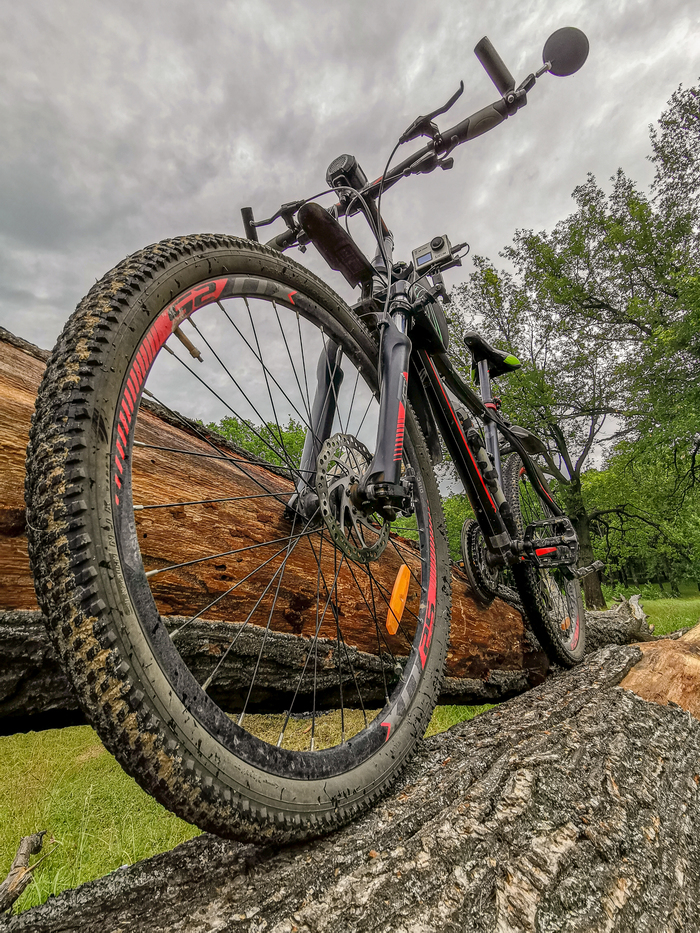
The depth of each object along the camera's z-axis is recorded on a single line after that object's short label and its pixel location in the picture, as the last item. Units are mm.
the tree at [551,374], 8403
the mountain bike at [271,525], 357
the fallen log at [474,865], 390
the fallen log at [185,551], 570
